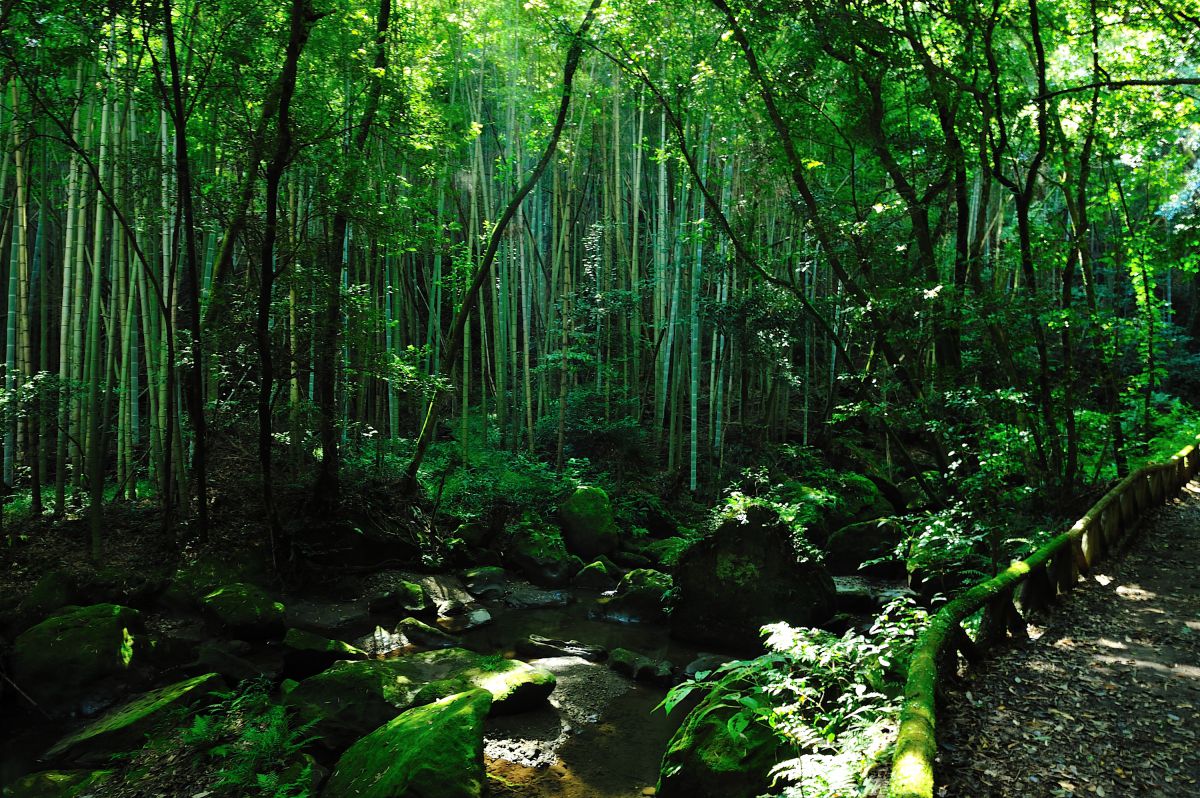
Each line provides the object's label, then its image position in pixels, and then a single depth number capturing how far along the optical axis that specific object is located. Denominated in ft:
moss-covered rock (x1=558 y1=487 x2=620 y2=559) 30.50
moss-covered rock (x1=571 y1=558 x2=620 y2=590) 27.30
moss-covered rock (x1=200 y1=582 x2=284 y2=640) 18.48
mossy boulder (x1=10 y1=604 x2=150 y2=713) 14.74
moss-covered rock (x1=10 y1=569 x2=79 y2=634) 16.67
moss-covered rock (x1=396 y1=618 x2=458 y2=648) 20.22
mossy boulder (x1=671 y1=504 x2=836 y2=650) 20.25
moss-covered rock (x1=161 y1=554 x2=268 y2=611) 19.49
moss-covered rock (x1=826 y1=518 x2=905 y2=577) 27.95
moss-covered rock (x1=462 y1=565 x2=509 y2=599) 25.50
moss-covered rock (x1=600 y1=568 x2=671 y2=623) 23.12
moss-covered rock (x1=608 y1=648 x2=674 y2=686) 18.04
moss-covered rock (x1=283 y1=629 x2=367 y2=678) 17.10
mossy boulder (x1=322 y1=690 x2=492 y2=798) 10.91
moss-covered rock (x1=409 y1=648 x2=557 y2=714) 15.48
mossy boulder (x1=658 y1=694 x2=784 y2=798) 10.83
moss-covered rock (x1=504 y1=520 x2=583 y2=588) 27.35
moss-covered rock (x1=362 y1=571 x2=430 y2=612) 22.66
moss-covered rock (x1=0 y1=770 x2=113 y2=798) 11.16
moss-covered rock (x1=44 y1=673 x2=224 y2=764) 12.74
